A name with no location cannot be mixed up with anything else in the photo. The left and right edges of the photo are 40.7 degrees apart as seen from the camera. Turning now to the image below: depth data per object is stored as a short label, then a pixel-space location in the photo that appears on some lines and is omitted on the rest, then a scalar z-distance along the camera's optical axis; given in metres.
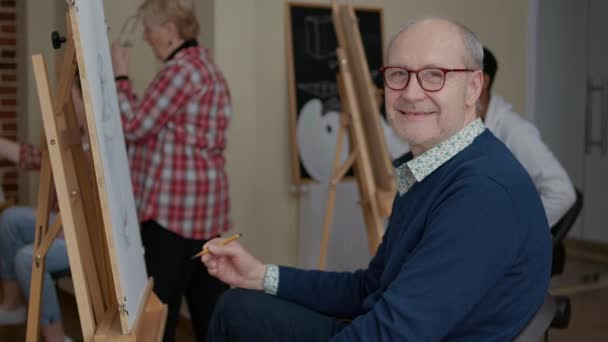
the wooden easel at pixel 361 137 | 2.85
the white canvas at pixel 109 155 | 1.47
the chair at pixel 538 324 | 1.37
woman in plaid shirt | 2.66
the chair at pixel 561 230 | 3.24
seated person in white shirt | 2.99
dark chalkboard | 4.10
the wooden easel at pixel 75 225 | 1.51
